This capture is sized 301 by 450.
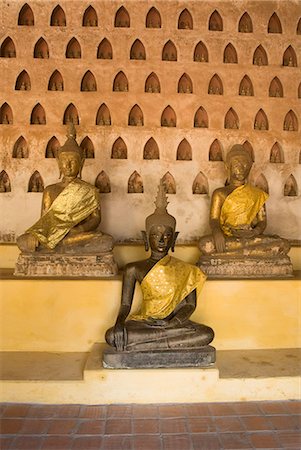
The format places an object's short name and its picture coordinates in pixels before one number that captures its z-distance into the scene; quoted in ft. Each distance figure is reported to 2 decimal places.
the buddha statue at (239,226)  15.24
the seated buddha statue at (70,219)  14.94
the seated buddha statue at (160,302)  11.89
